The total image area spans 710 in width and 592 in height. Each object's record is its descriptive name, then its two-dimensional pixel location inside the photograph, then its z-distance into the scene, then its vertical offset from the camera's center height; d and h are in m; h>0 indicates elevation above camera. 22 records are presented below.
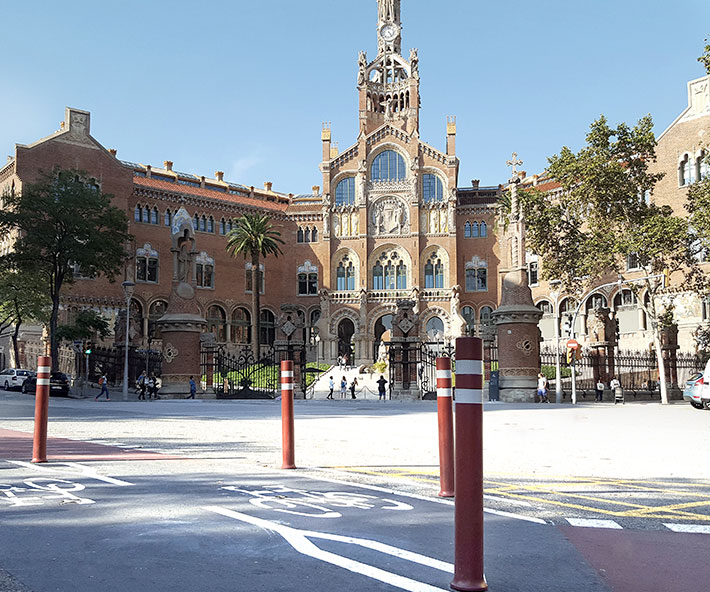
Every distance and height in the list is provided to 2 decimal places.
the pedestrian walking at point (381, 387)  33.70 -0.62
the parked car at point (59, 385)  36.81 -0.40
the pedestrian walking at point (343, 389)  38.38 -0.81
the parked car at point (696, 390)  26.55 -0.73
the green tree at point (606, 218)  33.53 +7.47
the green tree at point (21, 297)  43.75 +4.85
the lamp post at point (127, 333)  34.06 +2.00
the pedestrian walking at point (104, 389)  33.78 -0.58
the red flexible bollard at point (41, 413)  8.73 -0.42
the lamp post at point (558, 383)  31.36 -0.49
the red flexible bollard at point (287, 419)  8.43 -0.51
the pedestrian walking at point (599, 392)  33.97 -0.96
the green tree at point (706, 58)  27.14 +11.39
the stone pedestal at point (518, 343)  30.30 +1.16
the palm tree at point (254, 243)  60.16 +11.14
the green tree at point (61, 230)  38.62 +7.72
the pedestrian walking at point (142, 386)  34.62 -0.47
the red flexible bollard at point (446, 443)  6.46 -0.61
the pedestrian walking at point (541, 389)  31.10 -0.72
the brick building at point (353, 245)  63.78 +11.39
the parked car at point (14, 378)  41.66 -0.05
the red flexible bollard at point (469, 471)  3.70 -0.50
